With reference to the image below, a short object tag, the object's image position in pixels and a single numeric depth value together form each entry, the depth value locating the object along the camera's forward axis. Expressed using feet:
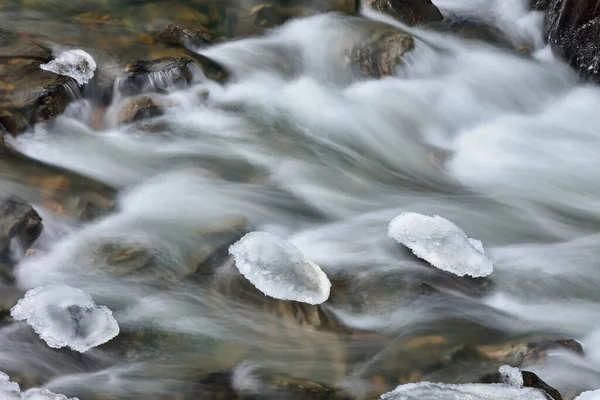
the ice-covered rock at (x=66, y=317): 23.29
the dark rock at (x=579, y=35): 46.55
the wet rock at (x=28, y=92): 36.06
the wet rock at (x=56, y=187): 30.94
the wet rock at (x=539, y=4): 53.16
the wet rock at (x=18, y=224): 27.43
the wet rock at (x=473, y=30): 51.78
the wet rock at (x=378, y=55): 45.50
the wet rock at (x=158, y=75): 39.81
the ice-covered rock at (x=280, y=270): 25.62
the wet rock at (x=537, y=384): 22.03
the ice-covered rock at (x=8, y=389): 20.43
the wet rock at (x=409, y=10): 50.01
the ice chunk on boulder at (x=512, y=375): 22.61
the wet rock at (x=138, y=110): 39.06
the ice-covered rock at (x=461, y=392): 21.22
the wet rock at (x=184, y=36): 44.39
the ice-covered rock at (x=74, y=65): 38.65
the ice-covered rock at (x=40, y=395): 20.77
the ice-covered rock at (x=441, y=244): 28.63
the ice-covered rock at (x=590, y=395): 22.44
